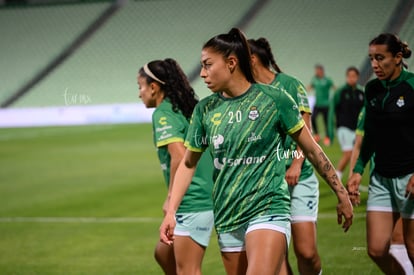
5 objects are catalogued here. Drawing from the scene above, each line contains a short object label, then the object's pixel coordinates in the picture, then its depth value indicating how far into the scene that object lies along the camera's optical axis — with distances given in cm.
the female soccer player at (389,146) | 1234
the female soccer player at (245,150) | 965
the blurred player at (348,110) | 2755
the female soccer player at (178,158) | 1169
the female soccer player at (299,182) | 1267
